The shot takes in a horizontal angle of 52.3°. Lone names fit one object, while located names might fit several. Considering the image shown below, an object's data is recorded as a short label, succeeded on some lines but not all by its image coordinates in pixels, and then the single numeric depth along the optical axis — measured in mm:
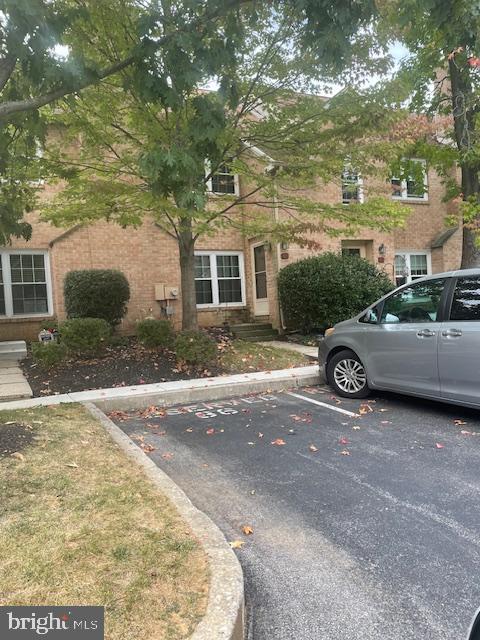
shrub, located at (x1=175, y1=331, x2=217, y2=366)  9336
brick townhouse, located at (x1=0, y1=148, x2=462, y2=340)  13442
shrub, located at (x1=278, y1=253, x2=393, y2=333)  12344
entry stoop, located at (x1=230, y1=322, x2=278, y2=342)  13977
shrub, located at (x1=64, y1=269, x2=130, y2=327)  12641
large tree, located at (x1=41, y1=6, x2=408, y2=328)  7664
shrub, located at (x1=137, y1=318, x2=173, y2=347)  10586
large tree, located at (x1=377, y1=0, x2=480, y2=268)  10633
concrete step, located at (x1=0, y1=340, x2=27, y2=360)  11577
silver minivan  5695
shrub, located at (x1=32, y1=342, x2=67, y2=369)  9289
